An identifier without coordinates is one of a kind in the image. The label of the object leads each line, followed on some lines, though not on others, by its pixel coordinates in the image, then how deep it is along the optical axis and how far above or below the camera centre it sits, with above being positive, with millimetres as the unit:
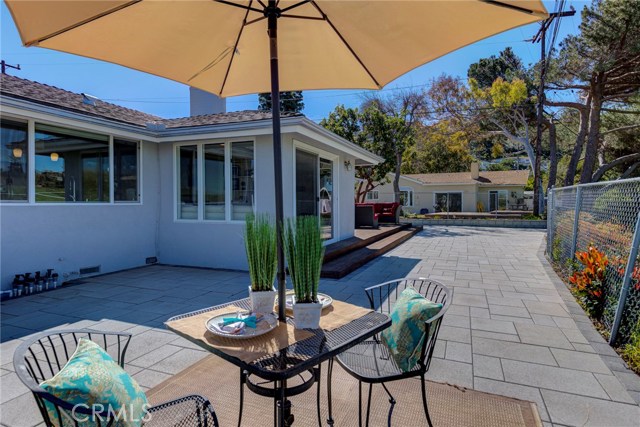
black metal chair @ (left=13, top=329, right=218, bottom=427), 1075 -703
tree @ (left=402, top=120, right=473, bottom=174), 28709 +4429
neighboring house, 26156 +1449
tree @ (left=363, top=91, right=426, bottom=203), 16141 +4255
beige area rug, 2125 -1290
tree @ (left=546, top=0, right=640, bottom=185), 11969 +5561
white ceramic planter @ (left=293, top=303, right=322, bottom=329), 1674 -511
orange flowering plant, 3883 -847
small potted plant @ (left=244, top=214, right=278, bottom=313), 1779 -258
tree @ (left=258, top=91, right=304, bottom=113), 23891 +7788
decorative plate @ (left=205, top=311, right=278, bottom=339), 1575 -566
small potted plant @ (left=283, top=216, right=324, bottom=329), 1624 -256
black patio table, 1329 -597
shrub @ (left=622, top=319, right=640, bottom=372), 2744 -1160
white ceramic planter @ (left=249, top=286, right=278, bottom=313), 1847 -489
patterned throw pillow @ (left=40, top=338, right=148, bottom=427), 1139 -621
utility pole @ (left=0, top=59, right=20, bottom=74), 12562 +5333
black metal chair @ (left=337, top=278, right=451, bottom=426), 1852 -905
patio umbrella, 1915 +1143
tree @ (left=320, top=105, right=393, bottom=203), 16281 +3734
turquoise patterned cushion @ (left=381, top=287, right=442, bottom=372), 1939 -689
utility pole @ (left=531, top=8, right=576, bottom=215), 15148 +4269
